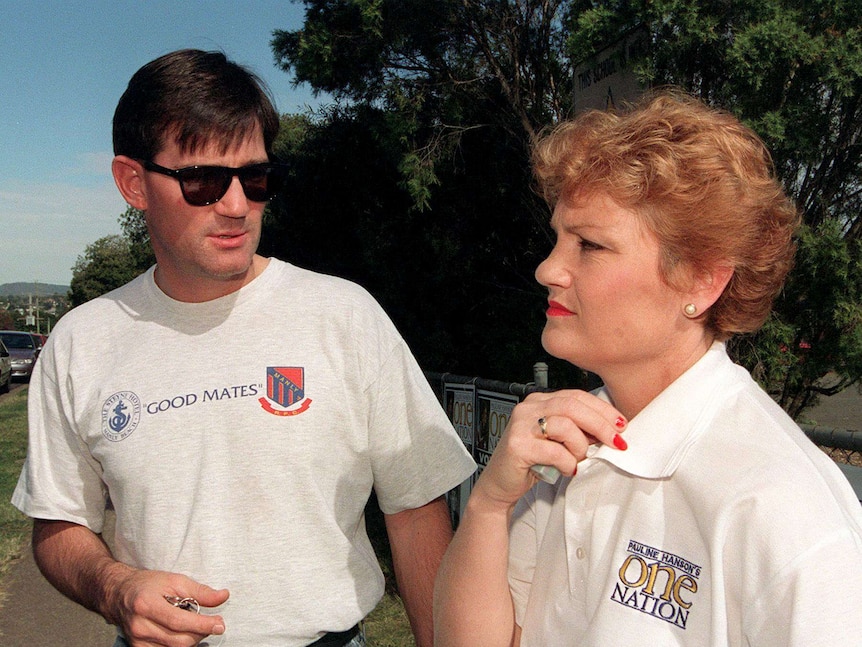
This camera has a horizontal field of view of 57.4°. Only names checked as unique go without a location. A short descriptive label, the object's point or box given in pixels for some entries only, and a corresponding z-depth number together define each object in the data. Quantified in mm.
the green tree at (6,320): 83019
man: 2055
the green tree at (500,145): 5109
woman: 1348
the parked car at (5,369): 28250
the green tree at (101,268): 40266
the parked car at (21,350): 33281
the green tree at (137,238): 26462
